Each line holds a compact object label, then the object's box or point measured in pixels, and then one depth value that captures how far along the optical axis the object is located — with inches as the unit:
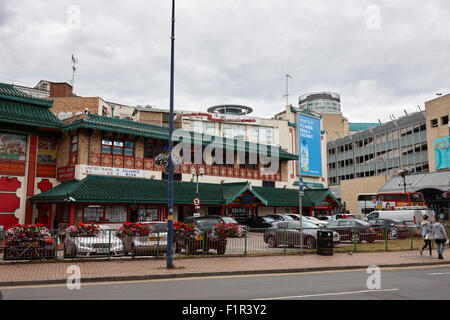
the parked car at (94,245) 603.2
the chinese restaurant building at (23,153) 1019.3
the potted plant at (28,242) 564.5
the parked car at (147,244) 629.3
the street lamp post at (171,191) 522.3
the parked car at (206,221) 821.9
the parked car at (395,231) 820.6
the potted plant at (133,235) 629.3
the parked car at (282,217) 1259.8
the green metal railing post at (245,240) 688.4
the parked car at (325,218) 1466.4
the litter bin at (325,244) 687.7
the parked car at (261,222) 1268.5
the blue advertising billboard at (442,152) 1902.1
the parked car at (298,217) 1272.8
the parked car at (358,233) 791.6
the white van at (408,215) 1122.3
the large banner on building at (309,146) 1808.6
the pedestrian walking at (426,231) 677.3
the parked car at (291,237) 751.1
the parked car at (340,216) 1505.4
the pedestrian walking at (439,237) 638.5
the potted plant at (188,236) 663.8
